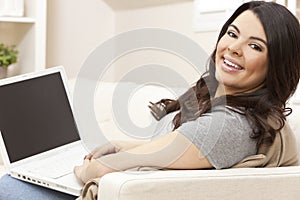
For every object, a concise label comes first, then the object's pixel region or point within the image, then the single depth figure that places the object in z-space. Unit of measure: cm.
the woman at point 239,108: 169
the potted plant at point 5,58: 293
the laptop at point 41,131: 192
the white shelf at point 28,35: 297
